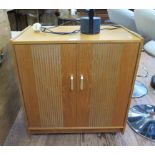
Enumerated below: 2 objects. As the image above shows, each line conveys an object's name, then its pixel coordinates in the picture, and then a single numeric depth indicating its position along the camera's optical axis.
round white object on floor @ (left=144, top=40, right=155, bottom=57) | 1.22
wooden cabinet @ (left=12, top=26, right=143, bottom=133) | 0.96
